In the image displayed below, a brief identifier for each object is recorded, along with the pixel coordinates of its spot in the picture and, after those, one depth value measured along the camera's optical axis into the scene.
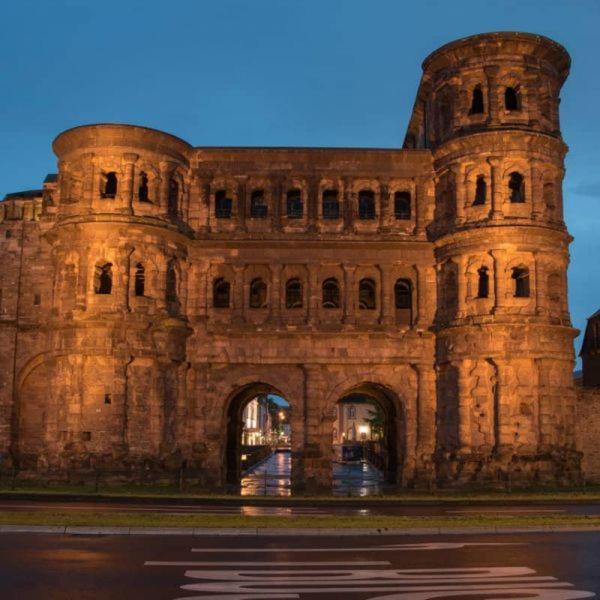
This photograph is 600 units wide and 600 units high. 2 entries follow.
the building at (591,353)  52.66
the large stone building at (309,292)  36.09
